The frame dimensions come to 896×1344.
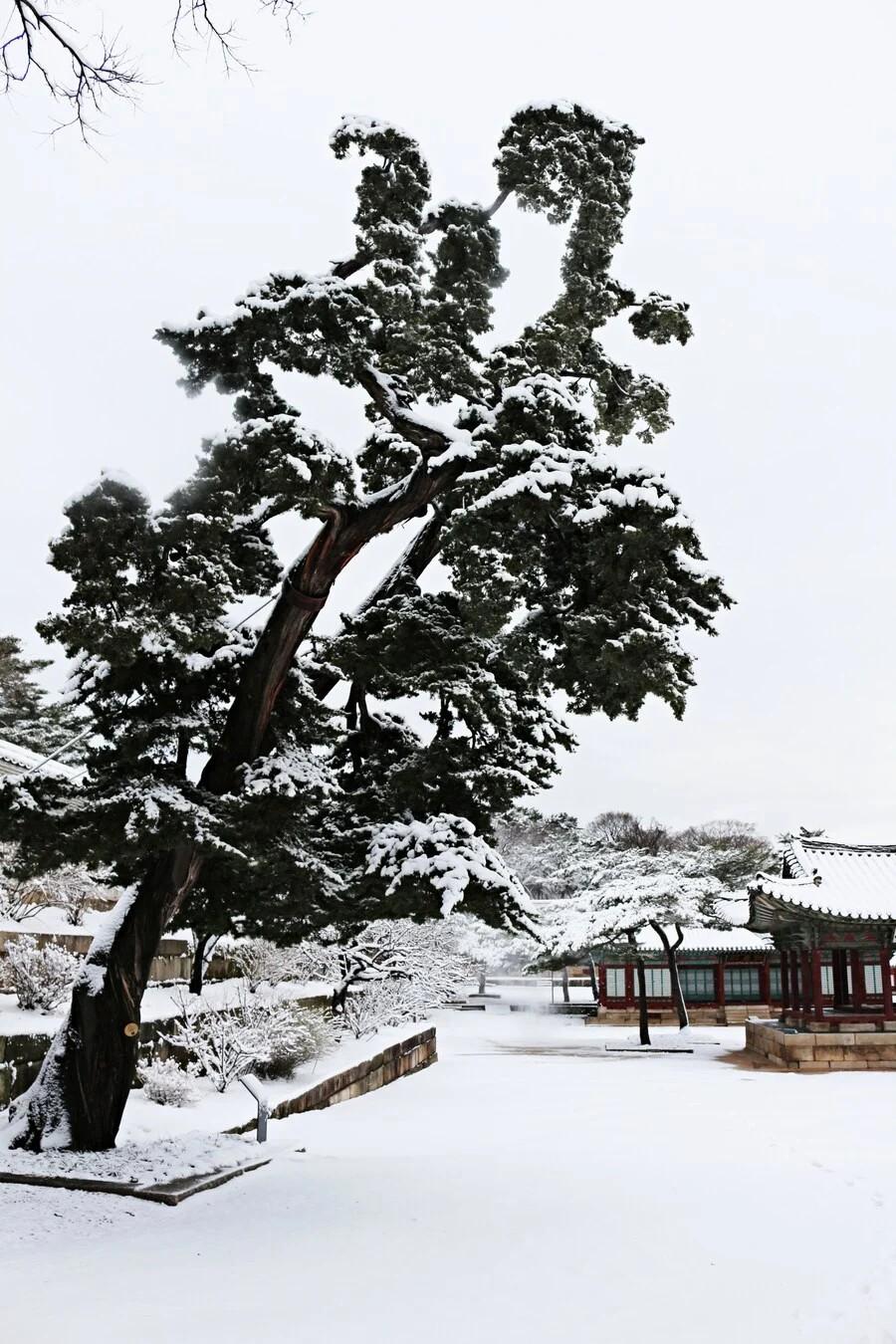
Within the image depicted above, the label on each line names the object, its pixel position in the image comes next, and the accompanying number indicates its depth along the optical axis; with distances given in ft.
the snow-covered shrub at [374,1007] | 63.62
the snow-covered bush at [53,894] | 55.26
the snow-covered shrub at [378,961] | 61.46
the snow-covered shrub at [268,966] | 54.13
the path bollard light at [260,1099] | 31.99
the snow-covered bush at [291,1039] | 43.83
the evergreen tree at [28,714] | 103.49
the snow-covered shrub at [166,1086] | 37.29
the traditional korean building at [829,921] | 79.36
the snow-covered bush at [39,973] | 46.26
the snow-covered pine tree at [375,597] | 25.23
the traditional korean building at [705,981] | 120.67
